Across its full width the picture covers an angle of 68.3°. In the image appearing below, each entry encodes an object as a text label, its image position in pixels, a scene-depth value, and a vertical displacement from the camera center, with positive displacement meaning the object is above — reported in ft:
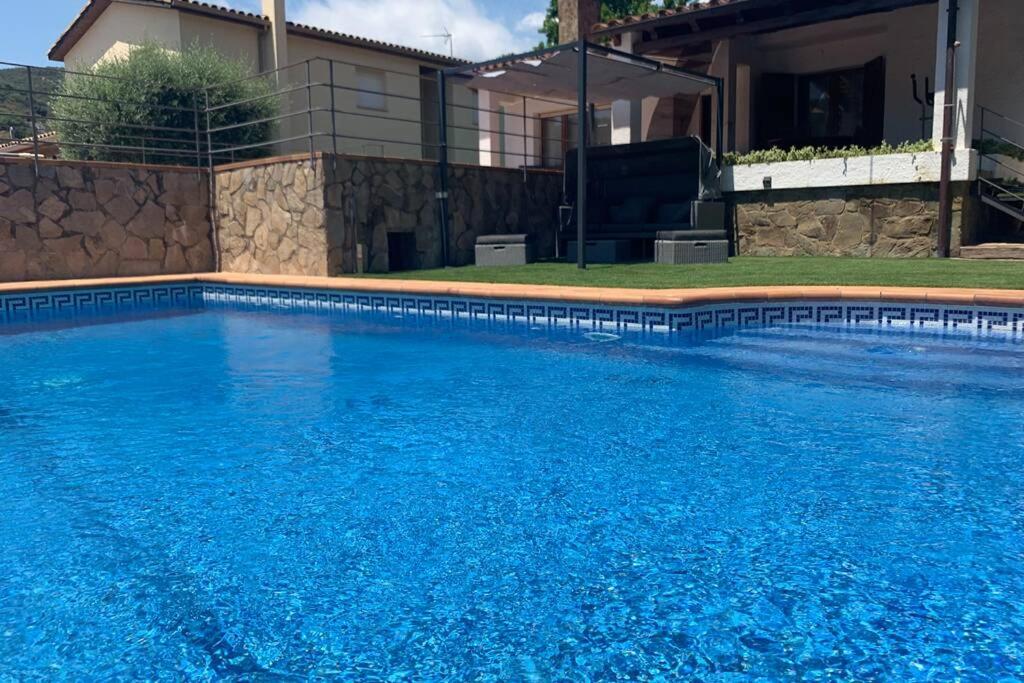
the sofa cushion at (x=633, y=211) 40.19 +1.86
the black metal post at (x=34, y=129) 36.29 +6.18
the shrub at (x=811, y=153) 33.27 +4.21
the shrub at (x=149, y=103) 47.34 +9.68
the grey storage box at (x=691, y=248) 34.19 -0.13
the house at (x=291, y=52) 54.29 +15.91
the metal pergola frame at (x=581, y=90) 31.89 +7.29
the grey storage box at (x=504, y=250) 36.88 -0.06
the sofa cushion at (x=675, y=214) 38.63 +1.61
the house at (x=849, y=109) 32.73 +7.44
